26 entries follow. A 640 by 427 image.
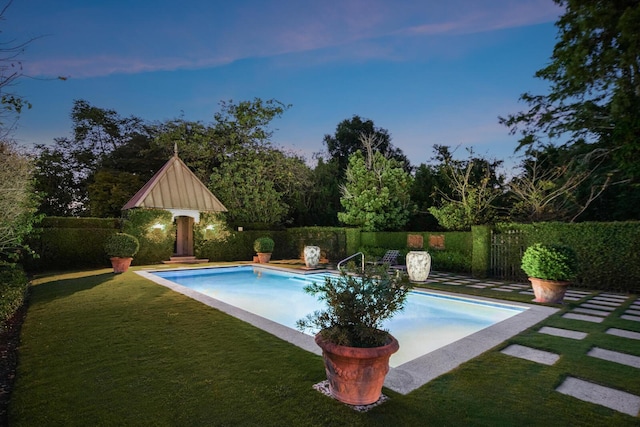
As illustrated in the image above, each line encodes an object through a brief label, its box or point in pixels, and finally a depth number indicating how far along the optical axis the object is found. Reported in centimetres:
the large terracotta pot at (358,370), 262
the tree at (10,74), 280
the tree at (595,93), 1098
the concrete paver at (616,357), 372
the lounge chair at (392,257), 1395
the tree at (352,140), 2931
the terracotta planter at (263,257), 1655
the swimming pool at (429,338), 327
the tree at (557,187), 1209
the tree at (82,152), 2541
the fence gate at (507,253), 1040
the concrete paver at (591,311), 600
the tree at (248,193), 1959
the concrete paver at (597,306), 654
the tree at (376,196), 1620
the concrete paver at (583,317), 557
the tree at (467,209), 1282
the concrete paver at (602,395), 274
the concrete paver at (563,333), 464
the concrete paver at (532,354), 377
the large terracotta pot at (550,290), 669
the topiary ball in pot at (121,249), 1108
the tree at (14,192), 616
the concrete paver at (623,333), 469
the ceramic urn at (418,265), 972
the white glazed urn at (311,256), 1348
